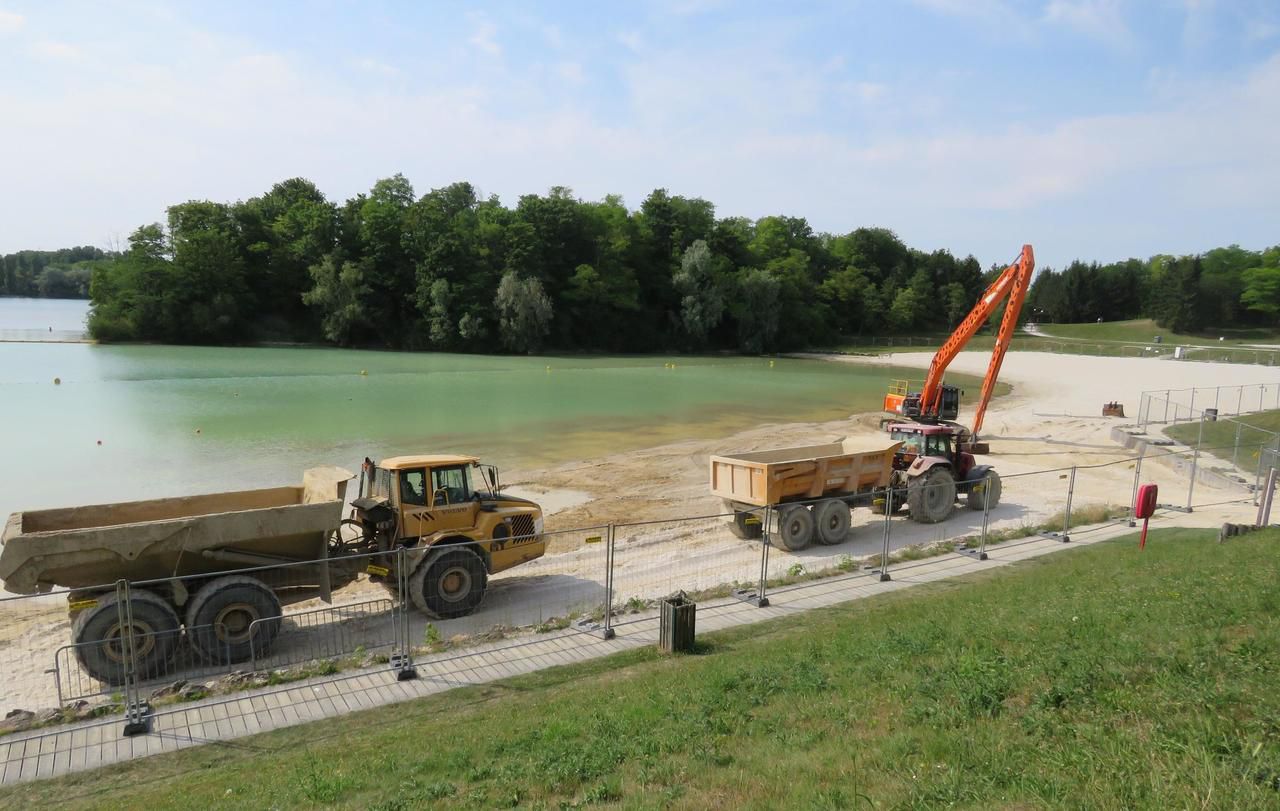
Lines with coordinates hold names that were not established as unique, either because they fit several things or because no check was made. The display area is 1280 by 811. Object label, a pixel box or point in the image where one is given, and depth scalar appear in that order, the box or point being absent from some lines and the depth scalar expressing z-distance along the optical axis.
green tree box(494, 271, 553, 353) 83.12
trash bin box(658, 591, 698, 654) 10.14
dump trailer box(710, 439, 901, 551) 15.99
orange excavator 25.17
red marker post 14.41
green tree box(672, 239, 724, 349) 94.69
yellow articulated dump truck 9.30
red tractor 18.23
